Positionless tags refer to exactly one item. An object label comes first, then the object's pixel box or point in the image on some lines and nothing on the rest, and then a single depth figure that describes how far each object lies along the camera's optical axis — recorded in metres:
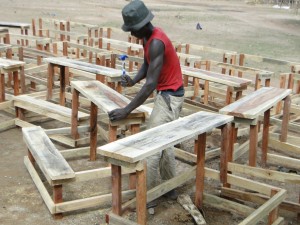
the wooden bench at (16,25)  12.13
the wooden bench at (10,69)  7.19
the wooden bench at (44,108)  6.63
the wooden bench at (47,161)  4.49
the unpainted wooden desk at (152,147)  3.56
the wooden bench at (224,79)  6.38
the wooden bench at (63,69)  6.62
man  4.26
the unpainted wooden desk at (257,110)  4.79
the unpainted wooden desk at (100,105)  4.85
